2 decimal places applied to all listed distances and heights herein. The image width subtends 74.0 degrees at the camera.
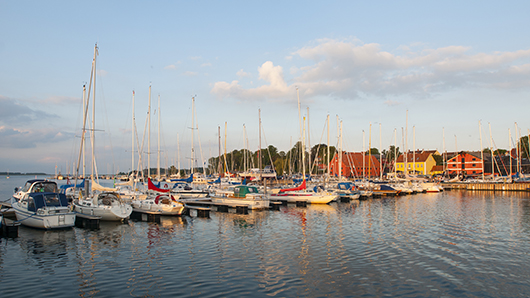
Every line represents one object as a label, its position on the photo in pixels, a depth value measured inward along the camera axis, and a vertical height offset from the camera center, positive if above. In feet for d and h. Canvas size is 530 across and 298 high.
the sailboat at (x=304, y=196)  167.53 -16.01
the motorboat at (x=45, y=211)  87.30 -11.09
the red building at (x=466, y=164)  413.92 -5.21
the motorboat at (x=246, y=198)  140.67 -13.87
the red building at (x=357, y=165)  473.88 -5.02
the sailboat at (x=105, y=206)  102.42 -11.78
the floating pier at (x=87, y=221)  94.17 -14.95
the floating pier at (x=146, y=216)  110.32 -16.15
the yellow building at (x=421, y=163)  507.71 -3.67
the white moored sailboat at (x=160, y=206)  113.91 -13.12
